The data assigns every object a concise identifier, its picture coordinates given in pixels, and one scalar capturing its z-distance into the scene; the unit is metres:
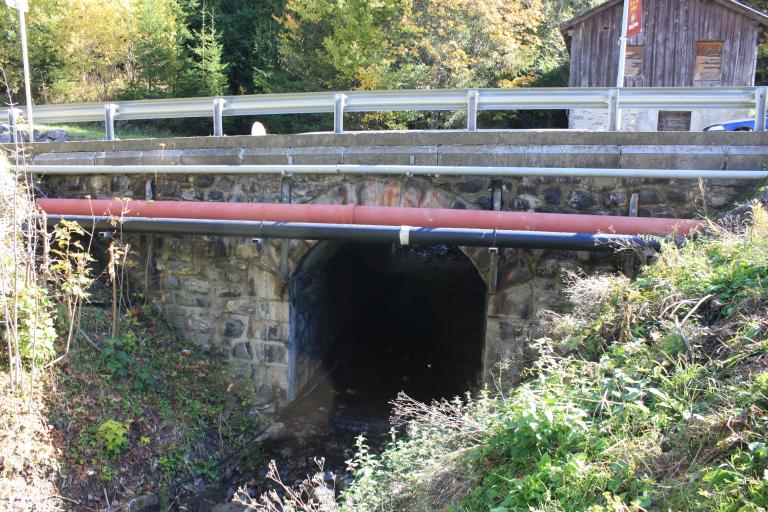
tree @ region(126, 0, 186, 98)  18.77
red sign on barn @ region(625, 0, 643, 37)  10.93
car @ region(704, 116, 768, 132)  11.35
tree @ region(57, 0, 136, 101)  18.25
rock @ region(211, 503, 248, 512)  6.52
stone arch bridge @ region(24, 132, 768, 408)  6.68
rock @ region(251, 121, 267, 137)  8.86
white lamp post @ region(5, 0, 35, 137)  8.16
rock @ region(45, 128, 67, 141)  15.46
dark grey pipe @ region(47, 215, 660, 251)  6.08
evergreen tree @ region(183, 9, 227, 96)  18.59
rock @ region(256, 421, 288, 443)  7.88
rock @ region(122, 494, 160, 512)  6.23
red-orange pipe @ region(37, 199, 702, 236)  6.16
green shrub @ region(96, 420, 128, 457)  6.50
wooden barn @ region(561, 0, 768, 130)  16.30
